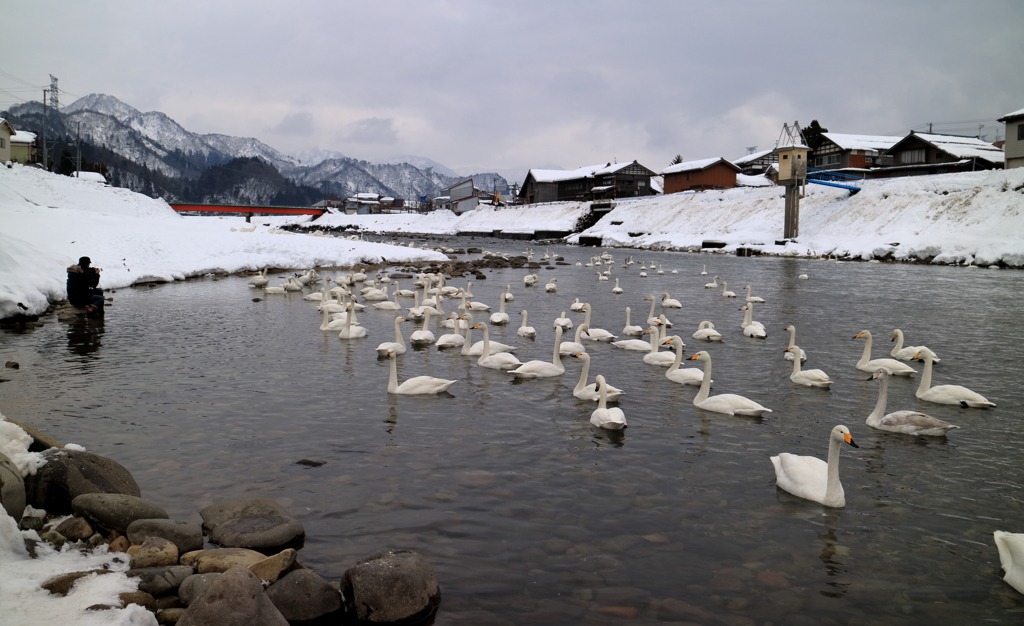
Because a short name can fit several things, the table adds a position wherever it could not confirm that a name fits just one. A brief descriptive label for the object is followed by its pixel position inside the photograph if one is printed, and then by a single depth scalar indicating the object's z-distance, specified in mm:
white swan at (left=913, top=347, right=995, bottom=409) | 11398
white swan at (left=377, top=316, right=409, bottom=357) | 15634
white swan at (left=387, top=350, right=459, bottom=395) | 12188
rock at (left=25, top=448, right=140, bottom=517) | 6539
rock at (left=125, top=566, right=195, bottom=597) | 5305
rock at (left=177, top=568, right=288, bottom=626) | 4617
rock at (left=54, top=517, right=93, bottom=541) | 6055
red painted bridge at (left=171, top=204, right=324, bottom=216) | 131838
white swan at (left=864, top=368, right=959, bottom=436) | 9836
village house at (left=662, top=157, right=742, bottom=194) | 94312
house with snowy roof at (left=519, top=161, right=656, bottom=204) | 106250
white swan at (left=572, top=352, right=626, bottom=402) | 11735
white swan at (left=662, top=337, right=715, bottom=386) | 12977
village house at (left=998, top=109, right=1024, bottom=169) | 52062
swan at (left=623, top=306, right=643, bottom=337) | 18325
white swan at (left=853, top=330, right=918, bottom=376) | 13711
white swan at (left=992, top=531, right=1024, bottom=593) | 5934
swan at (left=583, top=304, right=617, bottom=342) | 17656
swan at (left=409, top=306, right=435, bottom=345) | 17297
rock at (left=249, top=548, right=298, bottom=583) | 5727
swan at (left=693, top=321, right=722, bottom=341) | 17766
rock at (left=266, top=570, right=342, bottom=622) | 5340
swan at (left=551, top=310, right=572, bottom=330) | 19095
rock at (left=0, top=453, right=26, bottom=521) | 5700
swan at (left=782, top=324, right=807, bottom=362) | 14591
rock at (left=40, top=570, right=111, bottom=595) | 4852
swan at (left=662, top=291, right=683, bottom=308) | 24609
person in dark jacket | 19203
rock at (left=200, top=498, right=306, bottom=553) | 6361
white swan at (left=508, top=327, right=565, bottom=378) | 13562
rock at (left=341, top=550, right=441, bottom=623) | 5426
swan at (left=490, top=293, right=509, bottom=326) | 20656
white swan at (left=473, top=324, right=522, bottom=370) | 14250
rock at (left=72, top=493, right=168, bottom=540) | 6238
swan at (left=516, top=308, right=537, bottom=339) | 18281
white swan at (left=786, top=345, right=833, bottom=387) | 12781
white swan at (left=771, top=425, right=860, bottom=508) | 7605
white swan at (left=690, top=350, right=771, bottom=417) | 10938
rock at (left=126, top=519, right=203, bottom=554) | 6090
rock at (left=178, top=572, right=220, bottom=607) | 5227
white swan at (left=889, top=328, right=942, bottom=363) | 14789
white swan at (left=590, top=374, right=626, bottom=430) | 10148
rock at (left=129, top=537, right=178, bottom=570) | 5637
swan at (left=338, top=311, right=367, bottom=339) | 17844
